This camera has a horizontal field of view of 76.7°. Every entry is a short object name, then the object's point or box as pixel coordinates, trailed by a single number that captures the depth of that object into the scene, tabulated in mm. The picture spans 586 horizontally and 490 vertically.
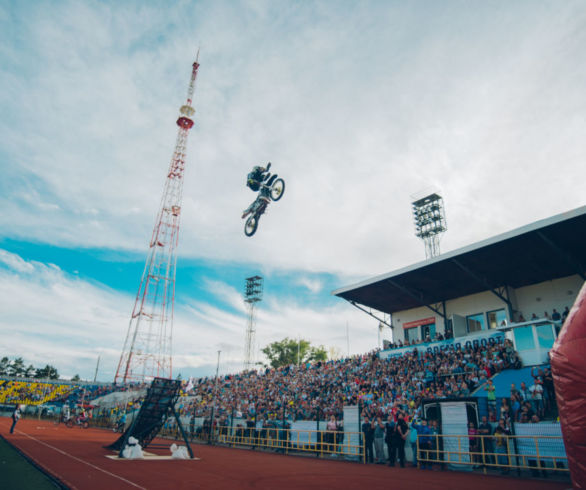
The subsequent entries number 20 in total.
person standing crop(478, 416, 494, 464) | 12782
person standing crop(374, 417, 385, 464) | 15391
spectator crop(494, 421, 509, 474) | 12367
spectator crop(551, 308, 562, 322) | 21525
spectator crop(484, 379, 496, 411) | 14720
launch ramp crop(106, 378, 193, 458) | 14609
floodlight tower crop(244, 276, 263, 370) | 60031
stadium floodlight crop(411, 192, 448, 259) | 40406
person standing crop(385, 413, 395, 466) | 14232
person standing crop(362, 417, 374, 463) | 15453
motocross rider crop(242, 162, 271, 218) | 18328
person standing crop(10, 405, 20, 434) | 22098
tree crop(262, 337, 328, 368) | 81875
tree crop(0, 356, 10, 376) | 102125
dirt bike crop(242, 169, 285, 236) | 18194
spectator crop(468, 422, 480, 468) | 13008
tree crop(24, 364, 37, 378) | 103612
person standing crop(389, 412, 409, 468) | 14055
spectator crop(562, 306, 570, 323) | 21750
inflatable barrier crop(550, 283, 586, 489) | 4891
